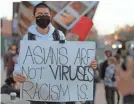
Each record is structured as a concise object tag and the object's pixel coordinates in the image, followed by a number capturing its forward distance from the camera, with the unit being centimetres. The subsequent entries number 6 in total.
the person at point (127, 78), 440
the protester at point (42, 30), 440
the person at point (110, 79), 1051
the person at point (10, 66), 1231
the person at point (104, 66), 1130
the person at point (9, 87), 851
